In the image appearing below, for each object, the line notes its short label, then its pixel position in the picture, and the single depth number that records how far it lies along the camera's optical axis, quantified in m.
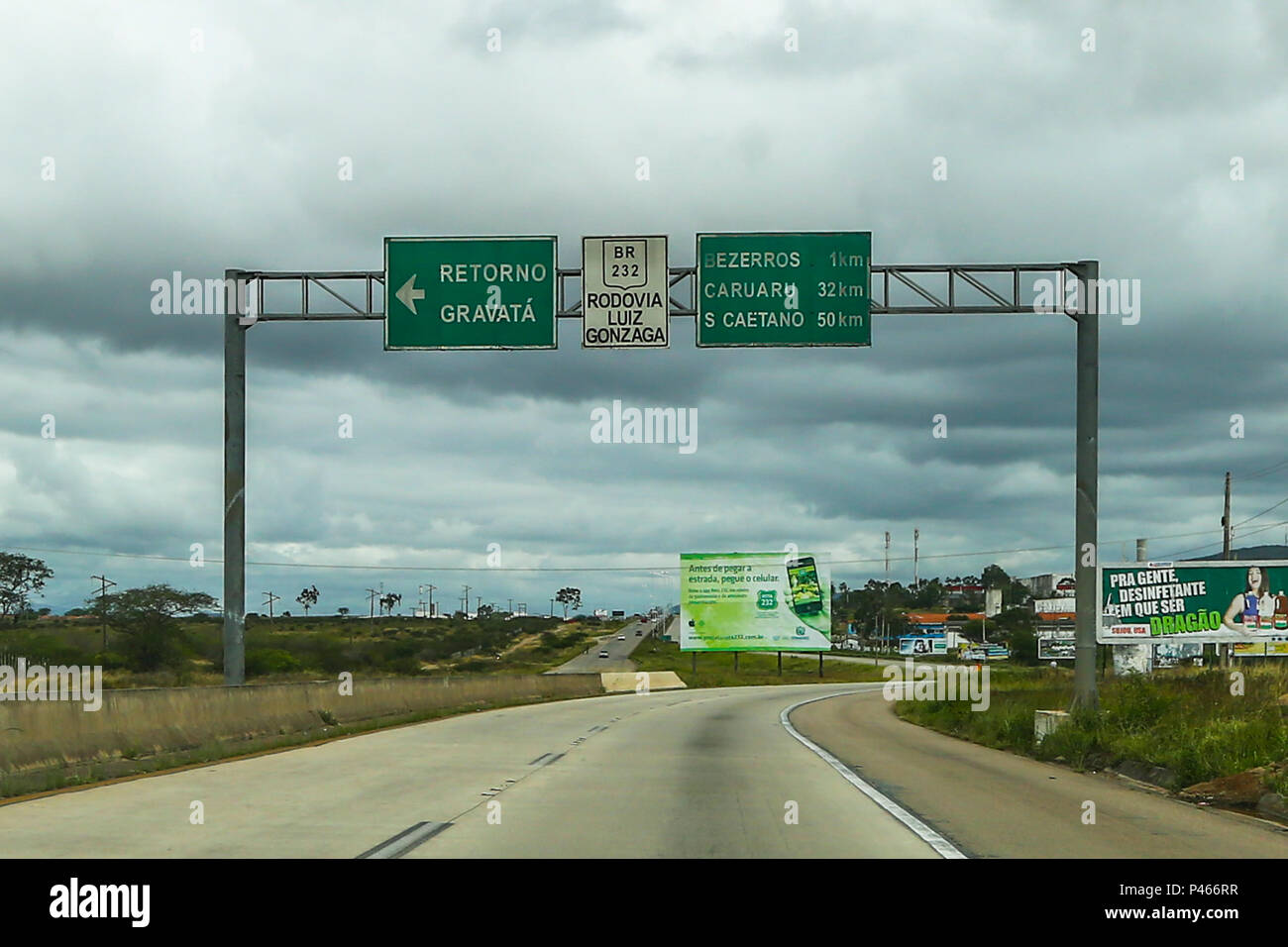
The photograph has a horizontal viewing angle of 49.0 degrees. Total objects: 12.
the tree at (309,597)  197.12
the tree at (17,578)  90.38
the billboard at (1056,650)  99.00
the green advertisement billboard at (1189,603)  44.31
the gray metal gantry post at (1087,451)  25.06
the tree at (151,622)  62.91
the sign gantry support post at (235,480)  25.55
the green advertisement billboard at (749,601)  78.81
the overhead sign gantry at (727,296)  24.34
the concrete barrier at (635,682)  76.12
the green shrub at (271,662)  62.69
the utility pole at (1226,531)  73.88
